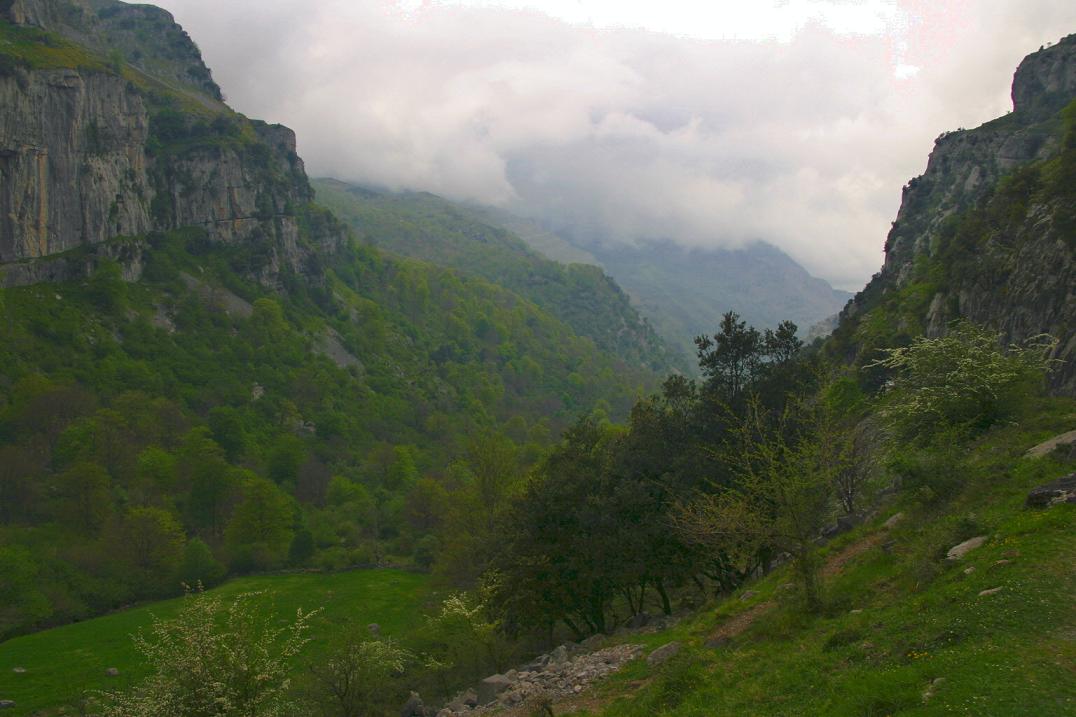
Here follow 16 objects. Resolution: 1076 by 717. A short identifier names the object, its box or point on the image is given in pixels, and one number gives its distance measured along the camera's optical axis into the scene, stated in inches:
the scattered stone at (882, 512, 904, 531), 880.3
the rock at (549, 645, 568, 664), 1068.7
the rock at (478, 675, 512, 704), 987.3
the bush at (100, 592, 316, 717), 714.8
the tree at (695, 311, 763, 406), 1419.8
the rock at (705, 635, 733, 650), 780.0
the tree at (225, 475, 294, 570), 2908.5
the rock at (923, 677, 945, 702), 455.8
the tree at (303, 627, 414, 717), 1072.8
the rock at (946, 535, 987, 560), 663.8
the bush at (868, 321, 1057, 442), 965.8
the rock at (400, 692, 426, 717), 1096.9
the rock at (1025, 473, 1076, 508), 661.3
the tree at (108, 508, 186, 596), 2524.6
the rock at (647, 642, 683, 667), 828.0
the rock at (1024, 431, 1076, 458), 788.6
